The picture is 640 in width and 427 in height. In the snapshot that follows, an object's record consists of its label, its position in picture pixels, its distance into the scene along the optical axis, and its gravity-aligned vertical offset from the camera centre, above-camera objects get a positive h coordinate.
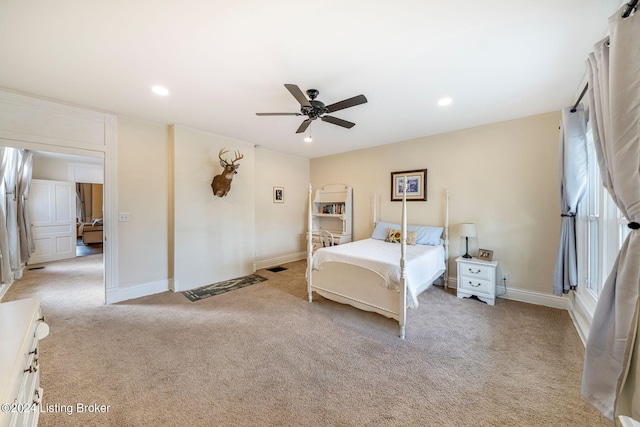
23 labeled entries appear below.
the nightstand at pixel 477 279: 3.24 -0.95
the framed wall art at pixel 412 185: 4.25 +0.46
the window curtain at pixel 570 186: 2.44 +0.25
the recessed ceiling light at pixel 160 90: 2.55 +1.30
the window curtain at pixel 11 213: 4.11 -0.03
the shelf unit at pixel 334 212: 5.24 -0.04
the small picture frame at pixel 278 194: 5.43 +0.37
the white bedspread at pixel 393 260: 2.56 -0.61
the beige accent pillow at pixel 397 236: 3.93 -0.44
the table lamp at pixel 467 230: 3.46 -0.29
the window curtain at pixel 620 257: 1.15 -0.24
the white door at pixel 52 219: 5.24 -0.19
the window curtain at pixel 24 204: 4.68 +0.14
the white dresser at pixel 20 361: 0.72 -0.52
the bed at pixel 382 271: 2.54 -0.74
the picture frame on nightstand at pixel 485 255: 3.43 -0.64
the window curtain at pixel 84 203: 8.01 +0.27
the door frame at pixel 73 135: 2.66 +0.92
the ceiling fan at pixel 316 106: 2.18 +1.03
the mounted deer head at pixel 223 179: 3.89 +0.52
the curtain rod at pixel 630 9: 1.15 +0.98
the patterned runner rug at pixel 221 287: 3.58 -1.25
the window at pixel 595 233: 1.99 -0.21
